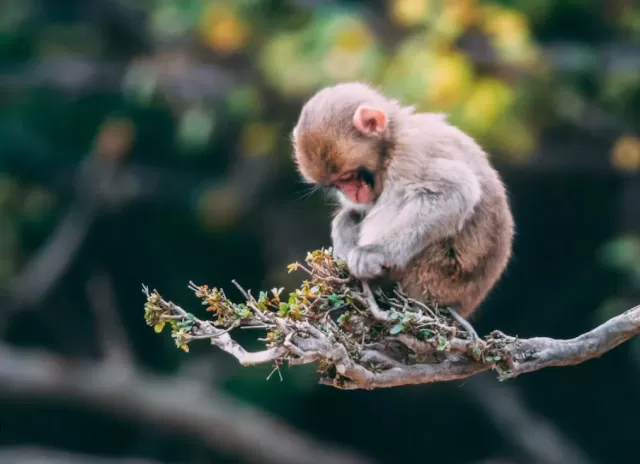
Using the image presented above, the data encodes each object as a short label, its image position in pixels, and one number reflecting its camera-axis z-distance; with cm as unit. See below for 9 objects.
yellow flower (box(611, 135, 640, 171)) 1694
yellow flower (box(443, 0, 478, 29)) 1556
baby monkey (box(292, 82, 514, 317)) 805
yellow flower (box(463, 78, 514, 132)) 1571
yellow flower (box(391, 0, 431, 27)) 1547
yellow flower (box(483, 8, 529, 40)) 1539
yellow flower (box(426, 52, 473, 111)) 1510
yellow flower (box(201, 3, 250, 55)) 1761
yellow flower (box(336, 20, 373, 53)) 1598
